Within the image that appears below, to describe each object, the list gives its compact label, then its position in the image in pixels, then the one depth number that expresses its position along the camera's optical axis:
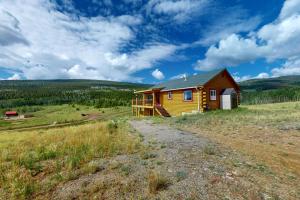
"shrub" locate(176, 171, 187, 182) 2.78
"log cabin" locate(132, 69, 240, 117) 13.16
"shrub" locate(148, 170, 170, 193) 2.46
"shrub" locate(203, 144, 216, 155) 3.98
